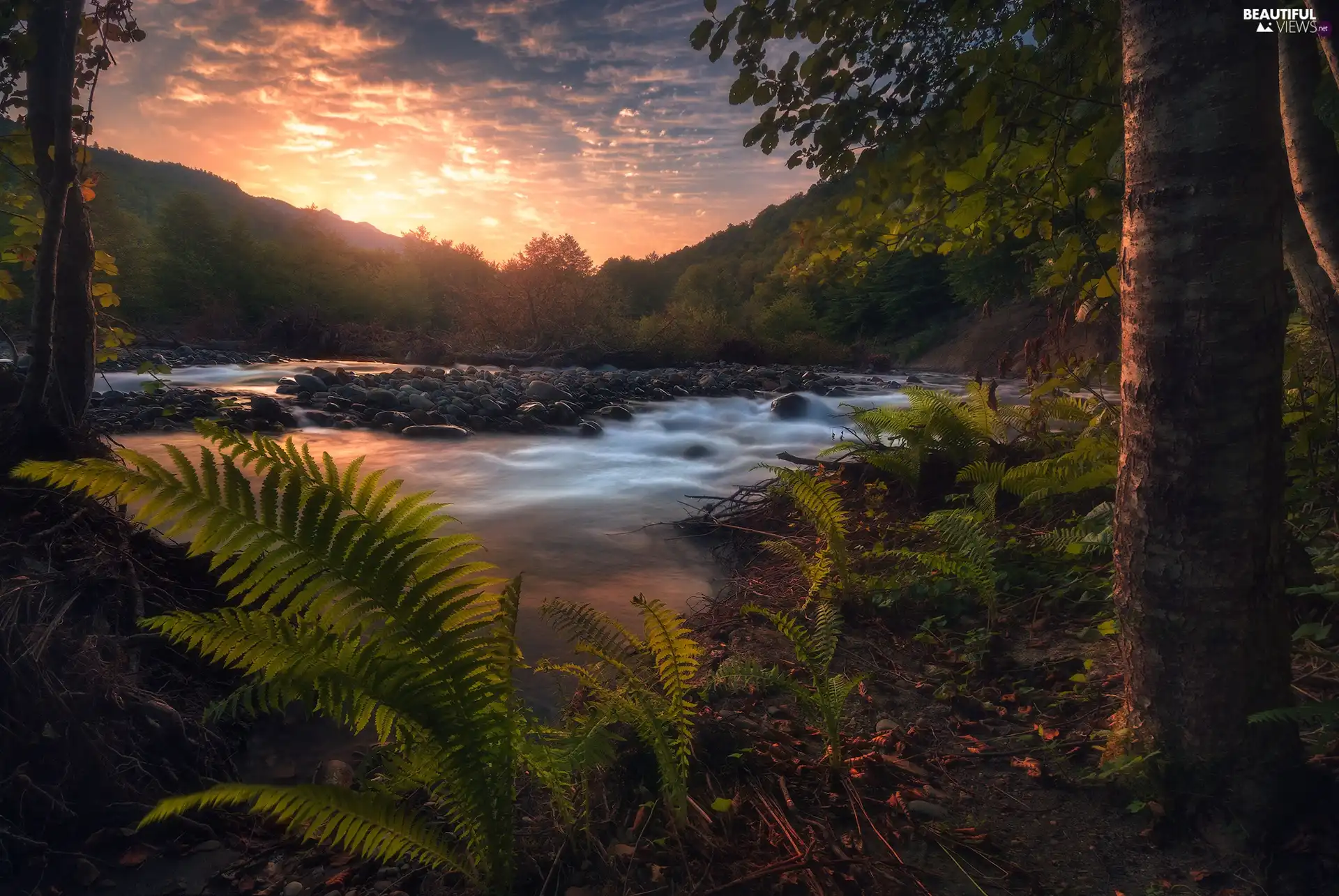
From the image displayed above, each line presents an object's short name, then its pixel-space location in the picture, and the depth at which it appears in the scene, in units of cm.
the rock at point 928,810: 220
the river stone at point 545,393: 1521
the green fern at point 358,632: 167
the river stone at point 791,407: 1517
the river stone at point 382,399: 1393
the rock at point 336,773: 277
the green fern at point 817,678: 242
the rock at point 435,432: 1200
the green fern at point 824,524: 411
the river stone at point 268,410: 1218
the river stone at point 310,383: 1513
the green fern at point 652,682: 214
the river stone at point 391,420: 1248
